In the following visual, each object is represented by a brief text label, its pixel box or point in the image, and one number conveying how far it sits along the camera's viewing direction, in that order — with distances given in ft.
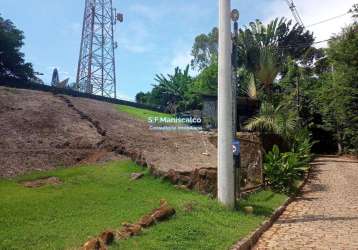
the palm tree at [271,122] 55.21
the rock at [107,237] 18.50
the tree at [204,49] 159.94
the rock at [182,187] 33.19
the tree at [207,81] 118.01
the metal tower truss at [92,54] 105.29
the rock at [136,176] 34.24
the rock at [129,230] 20.04
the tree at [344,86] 70.13
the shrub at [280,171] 42.16
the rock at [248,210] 29.73
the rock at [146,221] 21.94
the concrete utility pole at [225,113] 29.66
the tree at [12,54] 92.38
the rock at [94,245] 17.23
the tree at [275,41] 101.96
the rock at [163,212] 23.16
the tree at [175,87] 118.83
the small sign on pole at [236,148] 30.93
